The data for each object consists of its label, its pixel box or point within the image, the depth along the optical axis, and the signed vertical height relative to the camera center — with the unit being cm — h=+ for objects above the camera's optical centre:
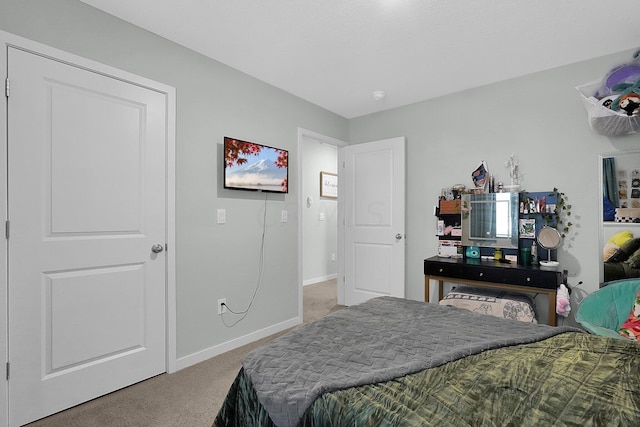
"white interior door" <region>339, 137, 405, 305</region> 381 -3
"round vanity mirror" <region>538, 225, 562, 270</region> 281 -22
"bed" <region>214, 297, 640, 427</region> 95 -55
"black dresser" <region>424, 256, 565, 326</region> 265 -53
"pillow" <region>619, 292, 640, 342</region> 202 -70
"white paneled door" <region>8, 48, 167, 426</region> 184 -12
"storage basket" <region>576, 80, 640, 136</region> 243 +73
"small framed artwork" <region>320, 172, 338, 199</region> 587 +57
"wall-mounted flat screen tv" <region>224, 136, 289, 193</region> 287 +46
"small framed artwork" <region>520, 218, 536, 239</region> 303 -11
